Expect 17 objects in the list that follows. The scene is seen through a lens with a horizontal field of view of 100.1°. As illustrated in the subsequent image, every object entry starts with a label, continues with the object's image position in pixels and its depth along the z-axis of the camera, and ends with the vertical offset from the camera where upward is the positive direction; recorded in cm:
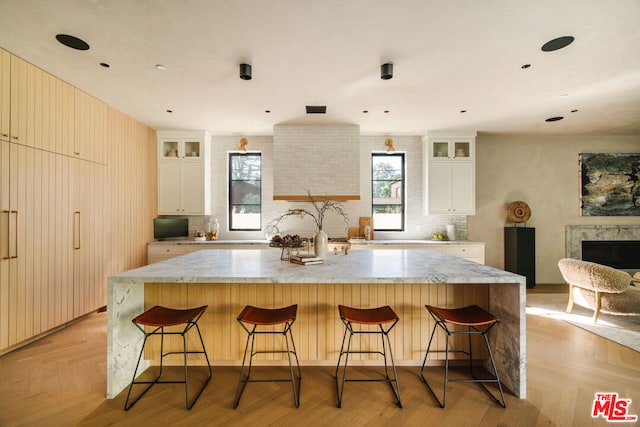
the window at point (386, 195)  523 +36
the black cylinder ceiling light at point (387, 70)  259 +139
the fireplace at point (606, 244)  504 -58
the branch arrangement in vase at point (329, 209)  502 +8
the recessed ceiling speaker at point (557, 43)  225 +147
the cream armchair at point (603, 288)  313 -91
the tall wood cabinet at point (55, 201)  258 +14
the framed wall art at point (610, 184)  510 +57
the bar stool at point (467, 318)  185 -75
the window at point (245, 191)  521 +43
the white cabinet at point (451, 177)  486 +66
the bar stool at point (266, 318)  185 -75
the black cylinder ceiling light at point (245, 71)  263 +140
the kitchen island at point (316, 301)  213 -76
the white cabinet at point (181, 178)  481 +62
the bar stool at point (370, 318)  186 -74
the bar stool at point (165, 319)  185 -75
